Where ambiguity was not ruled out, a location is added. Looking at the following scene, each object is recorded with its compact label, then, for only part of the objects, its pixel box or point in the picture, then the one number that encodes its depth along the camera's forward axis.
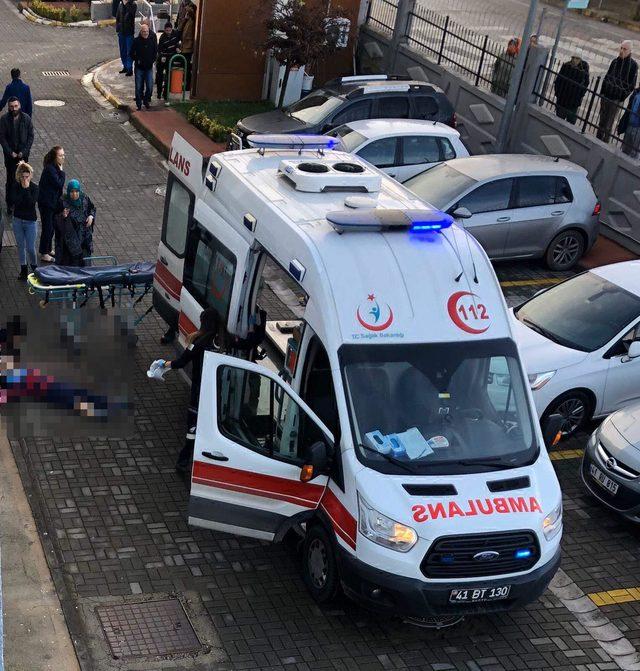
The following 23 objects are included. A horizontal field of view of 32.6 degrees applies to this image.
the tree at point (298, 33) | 20.42
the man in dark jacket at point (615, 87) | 17.77
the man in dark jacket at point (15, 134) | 15.27
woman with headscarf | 12.80
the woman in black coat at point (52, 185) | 13.12
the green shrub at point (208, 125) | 19.83
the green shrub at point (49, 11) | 28.42
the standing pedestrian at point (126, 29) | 23.27
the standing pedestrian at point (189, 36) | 22.08
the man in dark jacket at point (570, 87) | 18.38
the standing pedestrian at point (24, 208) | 13.24
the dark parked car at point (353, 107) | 17.94
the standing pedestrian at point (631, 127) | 17.05
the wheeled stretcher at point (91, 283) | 12.26
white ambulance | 7.84
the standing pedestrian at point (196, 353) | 9.79
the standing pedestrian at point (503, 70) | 19.67
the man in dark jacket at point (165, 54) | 22.16
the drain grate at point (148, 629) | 7.93
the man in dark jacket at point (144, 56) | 20.97
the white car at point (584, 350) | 11.38
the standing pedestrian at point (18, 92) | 16.88
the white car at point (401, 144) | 16.55
